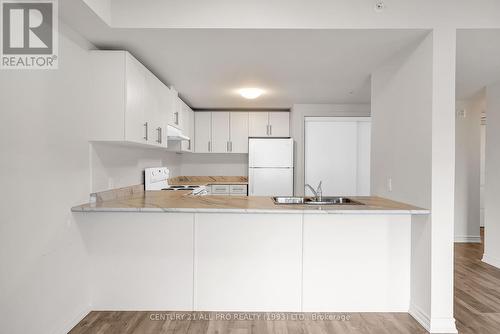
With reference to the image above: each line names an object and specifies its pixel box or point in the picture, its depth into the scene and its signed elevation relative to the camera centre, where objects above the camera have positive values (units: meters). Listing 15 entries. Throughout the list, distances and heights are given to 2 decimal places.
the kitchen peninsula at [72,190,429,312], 2.57 -0.76
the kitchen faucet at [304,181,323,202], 3.07 -0.29
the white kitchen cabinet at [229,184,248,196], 5.57 -0.41
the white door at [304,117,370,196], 5.34 +0.20
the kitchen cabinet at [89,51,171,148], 2.58 +0.56
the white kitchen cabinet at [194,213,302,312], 2.57 -0.78
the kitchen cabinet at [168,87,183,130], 4.15 +0.76
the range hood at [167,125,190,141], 3.92 +0.41
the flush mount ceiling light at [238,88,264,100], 4.10 +0.97
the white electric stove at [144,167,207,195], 4.00 -0.22
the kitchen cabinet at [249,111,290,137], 5.67 +0.76
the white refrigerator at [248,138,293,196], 5.31 +0.00
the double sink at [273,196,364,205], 2.99 -0.33
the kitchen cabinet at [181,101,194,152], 4.86 +0.66
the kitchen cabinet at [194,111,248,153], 5.68 +0.61
